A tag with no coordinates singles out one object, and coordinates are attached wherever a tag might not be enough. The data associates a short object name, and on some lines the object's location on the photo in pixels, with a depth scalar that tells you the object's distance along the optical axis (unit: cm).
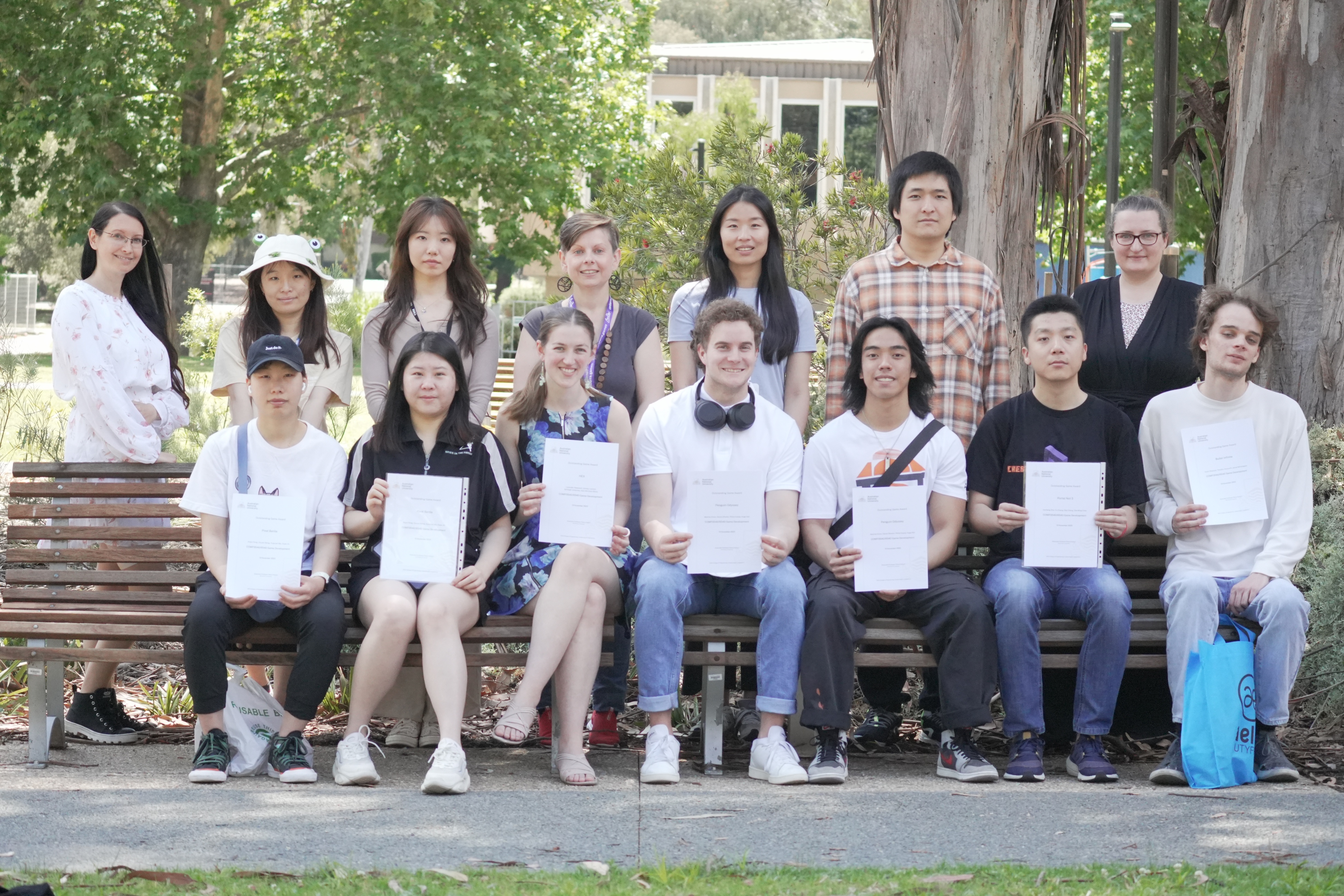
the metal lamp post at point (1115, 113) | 1873
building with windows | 4947
